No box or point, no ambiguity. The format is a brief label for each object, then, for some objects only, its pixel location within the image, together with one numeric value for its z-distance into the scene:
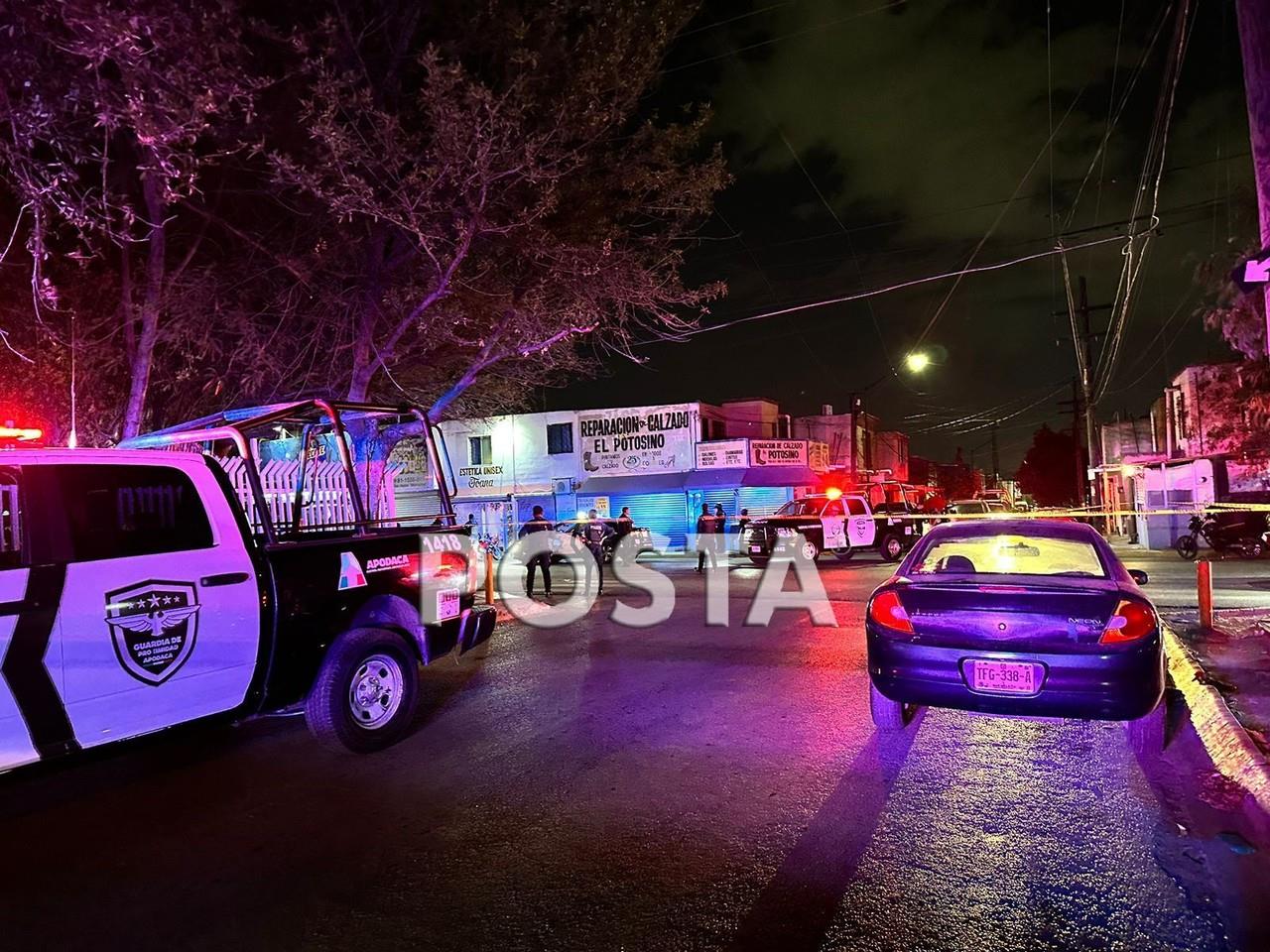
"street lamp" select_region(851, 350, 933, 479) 25.03
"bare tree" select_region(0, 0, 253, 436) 6.56
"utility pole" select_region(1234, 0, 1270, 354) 6.42
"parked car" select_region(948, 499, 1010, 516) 24.08
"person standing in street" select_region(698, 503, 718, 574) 25.09
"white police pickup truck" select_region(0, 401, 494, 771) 3.93
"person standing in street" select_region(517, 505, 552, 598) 15.36
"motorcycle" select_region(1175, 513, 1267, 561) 20.19
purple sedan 4.75
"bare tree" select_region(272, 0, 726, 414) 9.79
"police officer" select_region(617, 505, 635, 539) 24.27
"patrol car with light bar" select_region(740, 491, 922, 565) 21.05
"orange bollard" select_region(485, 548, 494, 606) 12.19
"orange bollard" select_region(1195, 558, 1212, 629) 9.41
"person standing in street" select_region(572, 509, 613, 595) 20.10
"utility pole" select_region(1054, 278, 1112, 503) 33.19
